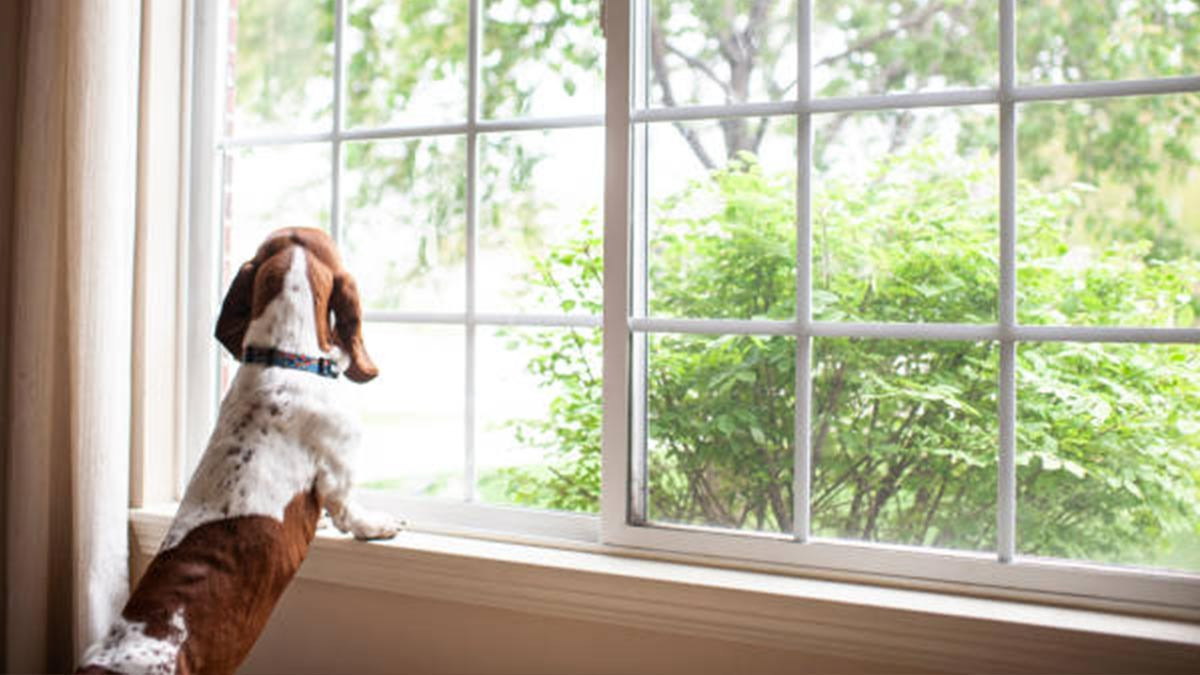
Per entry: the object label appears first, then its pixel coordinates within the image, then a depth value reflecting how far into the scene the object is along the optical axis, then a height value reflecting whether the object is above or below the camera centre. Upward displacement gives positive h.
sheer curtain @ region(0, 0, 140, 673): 1.69 +0.04
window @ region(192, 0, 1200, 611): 1.37 +0.14
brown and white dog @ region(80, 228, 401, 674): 1.16 -0.18
